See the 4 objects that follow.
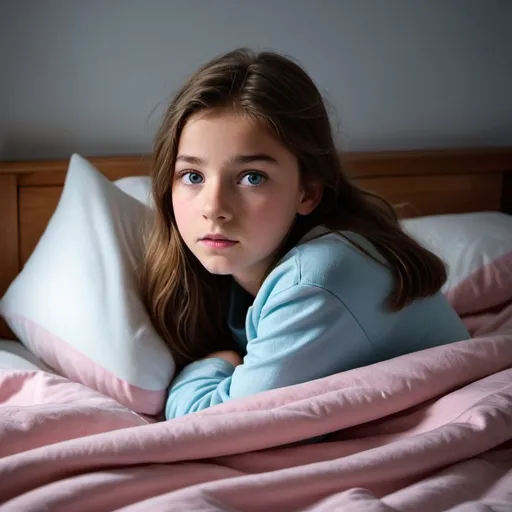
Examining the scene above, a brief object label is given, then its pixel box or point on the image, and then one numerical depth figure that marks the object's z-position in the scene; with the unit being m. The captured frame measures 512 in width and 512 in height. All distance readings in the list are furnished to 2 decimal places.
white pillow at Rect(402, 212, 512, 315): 1.72
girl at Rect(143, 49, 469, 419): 1.21
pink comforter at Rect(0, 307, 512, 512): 0.90
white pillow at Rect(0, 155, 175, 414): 1.38
